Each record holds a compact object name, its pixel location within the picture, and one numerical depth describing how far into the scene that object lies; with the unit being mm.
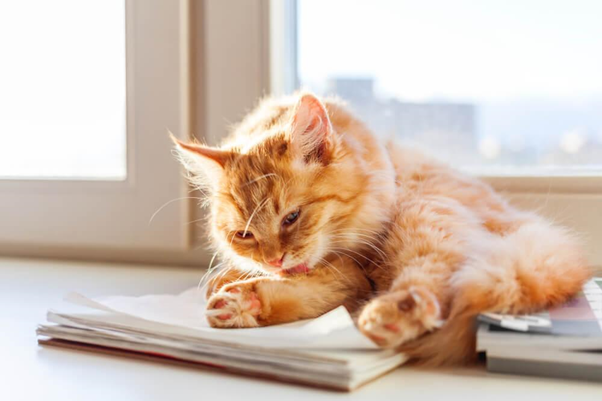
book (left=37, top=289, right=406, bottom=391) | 708
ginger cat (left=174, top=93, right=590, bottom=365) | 784
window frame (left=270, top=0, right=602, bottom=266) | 1335
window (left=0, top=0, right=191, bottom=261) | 1583
